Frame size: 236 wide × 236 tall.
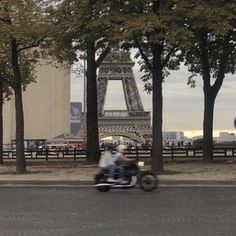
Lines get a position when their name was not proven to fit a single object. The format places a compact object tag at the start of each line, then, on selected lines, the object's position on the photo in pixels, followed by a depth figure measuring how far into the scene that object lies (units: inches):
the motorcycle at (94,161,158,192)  774.5
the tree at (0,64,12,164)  1456.7
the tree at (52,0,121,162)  952.3
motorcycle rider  768.3
